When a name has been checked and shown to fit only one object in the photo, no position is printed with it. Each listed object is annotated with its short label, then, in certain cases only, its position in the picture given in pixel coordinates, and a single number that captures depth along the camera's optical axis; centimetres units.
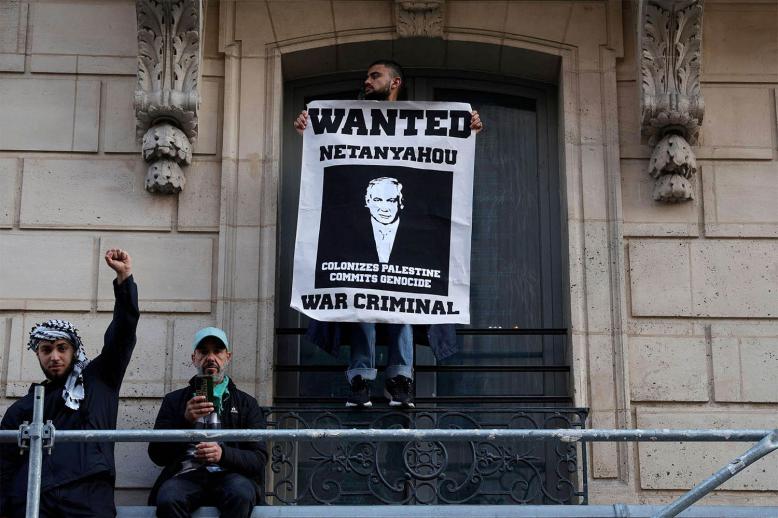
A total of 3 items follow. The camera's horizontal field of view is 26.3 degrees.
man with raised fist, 1008
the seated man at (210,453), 1019
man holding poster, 1137
